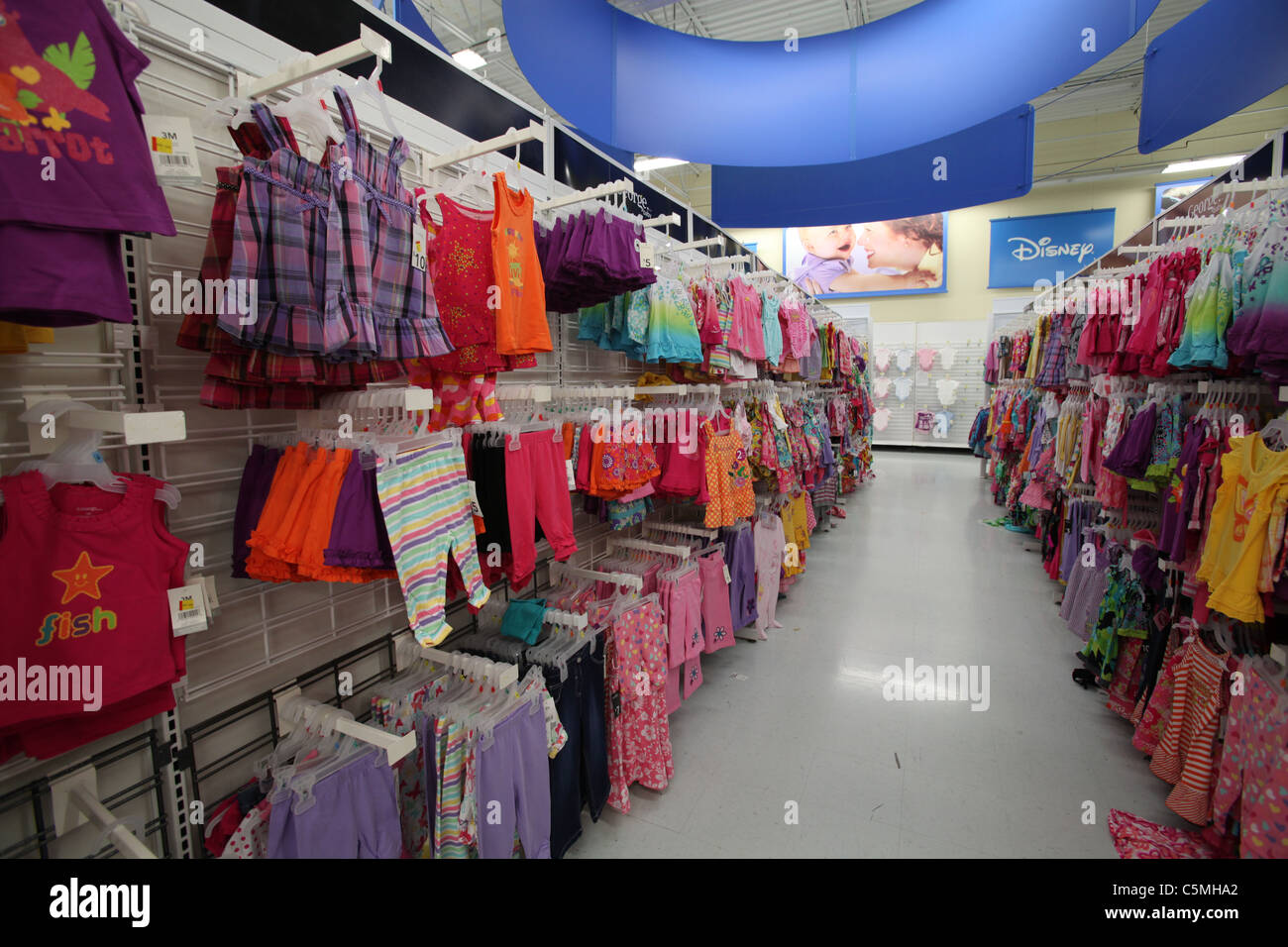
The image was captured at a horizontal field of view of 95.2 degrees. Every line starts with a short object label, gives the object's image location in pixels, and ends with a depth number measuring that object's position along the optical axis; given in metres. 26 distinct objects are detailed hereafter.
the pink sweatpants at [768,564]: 4.48
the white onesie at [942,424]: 14.11
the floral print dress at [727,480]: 3.56
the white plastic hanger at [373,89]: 1.61
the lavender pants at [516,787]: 1.87
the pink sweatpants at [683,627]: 3.20
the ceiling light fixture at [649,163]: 10.85
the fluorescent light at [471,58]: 7.36
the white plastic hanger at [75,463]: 1.27
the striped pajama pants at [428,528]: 1.56
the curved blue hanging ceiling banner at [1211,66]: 2.69
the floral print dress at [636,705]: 2.67
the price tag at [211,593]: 1.49
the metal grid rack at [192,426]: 1.48
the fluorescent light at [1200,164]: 10.81
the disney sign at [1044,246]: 12.58
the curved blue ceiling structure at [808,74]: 3.13
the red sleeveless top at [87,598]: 1.12
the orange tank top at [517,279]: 2.09
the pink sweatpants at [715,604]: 3.63
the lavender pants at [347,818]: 1.48
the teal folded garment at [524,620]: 2.43
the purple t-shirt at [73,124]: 0.99
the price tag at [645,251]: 2.85
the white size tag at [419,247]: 1.69
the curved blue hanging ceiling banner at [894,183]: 4.71
